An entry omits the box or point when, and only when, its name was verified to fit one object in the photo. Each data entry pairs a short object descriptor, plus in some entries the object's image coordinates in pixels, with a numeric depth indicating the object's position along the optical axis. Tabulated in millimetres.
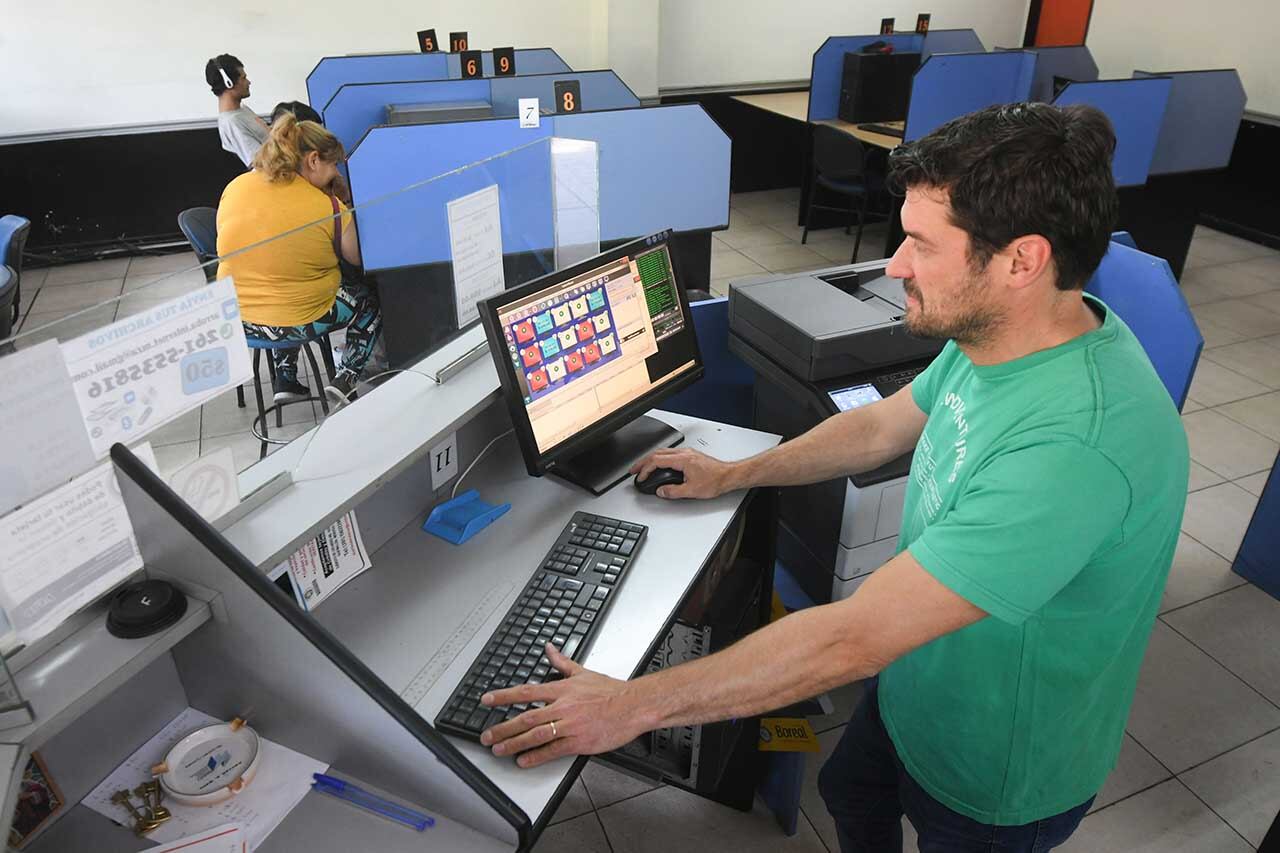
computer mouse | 1599
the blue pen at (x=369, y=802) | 1003
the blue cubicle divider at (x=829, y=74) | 5398
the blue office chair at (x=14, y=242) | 3121
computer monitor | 1446
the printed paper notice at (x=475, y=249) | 1523
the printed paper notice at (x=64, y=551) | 824
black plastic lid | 919
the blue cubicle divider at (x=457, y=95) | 4215
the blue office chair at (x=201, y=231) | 3023
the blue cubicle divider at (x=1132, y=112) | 4238
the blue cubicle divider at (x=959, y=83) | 4734
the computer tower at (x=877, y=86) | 5301
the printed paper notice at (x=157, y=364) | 857
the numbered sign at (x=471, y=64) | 4410
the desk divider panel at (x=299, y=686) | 881
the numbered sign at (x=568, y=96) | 3699
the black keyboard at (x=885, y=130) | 5108
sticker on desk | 1226
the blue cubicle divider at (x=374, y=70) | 4695
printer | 1846
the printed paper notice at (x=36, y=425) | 791
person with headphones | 4562
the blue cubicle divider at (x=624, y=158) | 3156
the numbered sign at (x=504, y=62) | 4582
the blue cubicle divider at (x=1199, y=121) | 4582
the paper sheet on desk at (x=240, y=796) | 970
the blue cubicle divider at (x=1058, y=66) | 5676
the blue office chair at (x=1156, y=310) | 2109
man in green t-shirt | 944
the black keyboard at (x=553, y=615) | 1137
